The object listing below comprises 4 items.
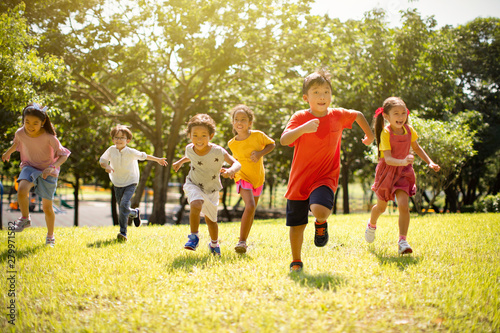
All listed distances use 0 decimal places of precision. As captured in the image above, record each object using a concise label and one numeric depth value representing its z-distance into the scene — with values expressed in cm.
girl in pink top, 564
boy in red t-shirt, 412
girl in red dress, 500
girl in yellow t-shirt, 543
